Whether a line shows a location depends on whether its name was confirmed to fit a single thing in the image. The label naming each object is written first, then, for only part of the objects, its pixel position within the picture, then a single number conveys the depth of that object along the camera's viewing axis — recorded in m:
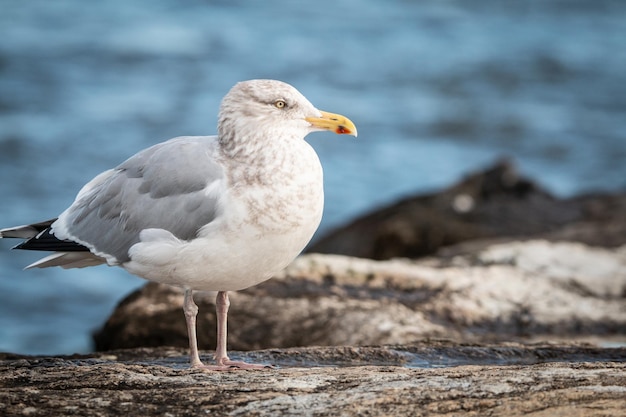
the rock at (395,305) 13.55
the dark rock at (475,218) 20.39
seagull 10.09
